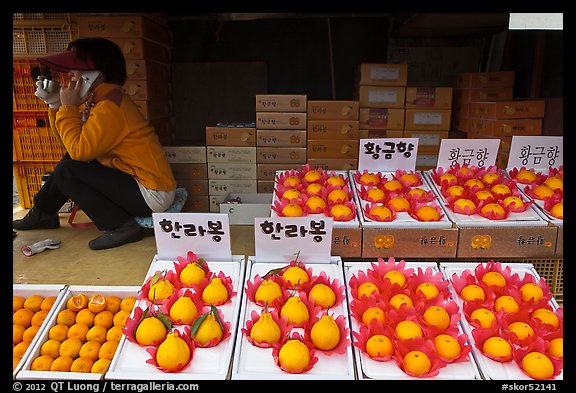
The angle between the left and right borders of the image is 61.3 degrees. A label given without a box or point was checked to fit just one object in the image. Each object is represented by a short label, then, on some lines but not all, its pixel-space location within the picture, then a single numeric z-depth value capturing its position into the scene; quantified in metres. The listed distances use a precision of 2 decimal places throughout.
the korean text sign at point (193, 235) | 1.93
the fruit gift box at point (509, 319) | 1.41
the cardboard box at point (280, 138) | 4.43
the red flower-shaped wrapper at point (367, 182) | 2.63
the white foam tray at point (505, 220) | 2.15
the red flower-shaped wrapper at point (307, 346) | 1.39
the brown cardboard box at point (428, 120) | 4.54
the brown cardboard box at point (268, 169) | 4.48
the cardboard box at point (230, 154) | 4.45
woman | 3.26
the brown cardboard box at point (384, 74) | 4.48
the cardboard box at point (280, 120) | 4.41
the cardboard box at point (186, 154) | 4.44
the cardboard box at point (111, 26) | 4.12
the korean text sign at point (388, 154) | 2.83
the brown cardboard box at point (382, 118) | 4.55
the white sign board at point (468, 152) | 2.87
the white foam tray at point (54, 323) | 1.49
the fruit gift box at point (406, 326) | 1.39
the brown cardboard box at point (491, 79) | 4.41
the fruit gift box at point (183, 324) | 1.41
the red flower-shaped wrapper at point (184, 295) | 1.65
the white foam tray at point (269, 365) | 1.37
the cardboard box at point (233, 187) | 4.51
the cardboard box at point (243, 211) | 4.04
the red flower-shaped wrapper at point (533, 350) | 1.42
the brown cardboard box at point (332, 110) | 4.43
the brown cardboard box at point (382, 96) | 4.52
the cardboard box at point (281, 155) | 4.46
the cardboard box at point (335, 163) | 4.48
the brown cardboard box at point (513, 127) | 4.17
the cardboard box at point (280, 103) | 4.39
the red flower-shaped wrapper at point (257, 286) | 1.73
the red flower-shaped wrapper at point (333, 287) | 1.74
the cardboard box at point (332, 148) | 4.48
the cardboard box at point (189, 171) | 4.47
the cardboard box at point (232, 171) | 4.48
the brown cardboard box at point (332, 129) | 4.45
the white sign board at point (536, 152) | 2.83
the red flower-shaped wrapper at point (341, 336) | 1.47
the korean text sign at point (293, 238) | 1.92
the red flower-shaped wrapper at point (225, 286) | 1.74
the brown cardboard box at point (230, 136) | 4.42
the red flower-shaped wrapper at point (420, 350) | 1.37
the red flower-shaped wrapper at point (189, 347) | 1.40
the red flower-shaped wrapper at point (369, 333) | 1.48
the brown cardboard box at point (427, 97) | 4.52
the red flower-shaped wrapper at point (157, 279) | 1.74
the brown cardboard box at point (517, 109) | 4.15
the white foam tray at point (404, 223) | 2.15
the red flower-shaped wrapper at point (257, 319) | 1.49
